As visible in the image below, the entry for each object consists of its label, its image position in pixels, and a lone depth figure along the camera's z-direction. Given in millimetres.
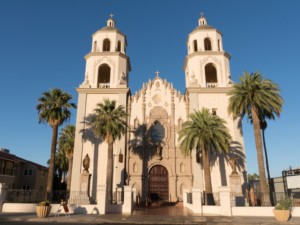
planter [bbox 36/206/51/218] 16389
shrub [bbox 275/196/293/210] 15898
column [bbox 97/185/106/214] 18859
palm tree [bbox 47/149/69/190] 45884
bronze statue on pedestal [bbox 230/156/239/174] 25719
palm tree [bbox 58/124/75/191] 36375
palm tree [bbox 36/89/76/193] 27250
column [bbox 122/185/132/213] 19581
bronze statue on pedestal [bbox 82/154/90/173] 26247
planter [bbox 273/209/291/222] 15539
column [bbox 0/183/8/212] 19406
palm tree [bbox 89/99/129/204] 24750
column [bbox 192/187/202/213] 18973
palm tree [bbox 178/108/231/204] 24250
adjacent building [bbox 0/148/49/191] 36675
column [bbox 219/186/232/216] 17859
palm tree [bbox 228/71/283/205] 24141
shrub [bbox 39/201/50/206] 16656
